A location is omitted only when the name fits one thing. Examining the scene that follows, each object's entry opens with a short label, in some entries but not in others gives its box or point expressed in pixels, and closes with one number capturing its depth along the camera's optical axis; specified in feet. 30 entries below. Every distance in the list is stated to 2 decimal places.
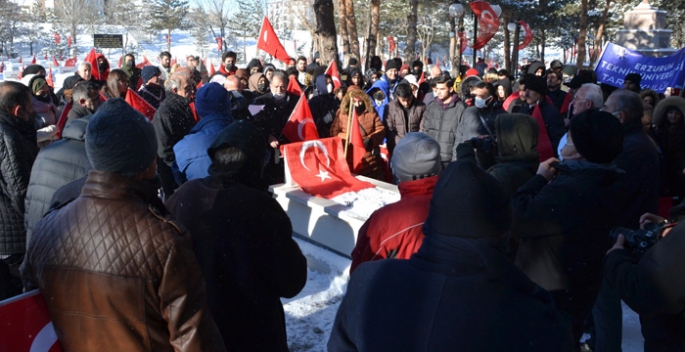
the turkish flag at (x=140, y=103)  22.77
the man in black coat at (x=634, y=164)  13.38
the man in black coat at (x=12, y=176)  12.73
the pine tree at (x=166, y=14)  197.26
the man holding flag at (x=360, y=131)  23.50
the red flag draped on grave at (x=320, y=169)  20.53
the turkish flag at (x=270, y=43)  37.86
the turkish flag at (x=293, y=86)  30.80
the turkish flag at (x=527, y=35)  98.78
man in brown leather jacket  6.35
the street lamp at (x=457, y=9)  64.83
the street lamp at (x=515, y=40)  112.27
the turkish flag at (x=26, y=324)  6.59
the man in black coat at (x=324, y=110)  26.68
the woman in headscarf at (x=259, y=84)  26.73
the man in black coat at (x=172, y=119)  18.52
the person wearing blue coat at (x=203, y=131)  13.79
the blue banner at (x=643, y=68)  27.55
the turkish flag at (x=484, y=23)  59.72
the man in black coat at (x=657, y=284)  7.05
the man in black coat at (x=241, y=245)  8.42
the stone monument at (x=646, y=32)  49.37
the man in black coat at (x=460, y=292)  4.73
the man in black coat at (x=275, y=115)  23.97
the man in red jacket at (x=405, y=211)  8.91
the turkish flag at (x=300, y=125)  23.76
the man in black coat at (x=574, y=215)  9.57
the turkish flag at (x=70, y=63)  125.64
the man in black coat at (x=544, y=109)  21.31
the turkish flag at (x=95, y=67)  34.42
